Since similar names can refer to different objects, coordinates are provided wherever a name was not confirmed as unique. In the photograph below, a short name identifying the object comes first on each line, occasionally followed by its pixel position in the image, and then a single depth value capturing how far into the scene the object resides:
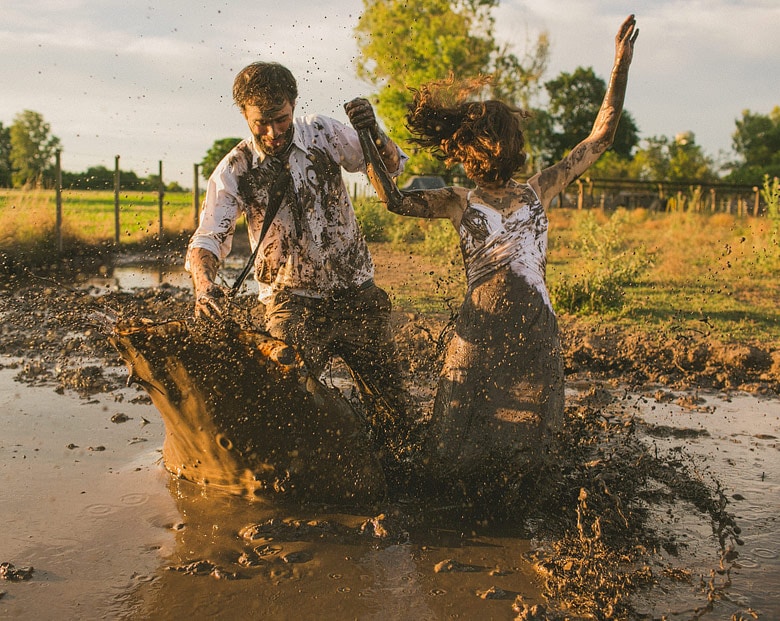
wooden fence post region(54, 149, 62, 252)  12.01
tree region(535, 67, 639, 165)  57.47
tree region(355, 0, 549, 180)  26.36
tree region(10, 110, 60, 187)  68.94
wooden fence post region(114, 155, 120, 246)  13.48
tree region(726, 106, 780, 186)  50.34
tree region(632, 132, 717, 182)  39.16
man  3.63
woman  3.59
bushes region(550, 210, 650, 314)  8.60
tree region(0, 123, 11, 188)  71.07
